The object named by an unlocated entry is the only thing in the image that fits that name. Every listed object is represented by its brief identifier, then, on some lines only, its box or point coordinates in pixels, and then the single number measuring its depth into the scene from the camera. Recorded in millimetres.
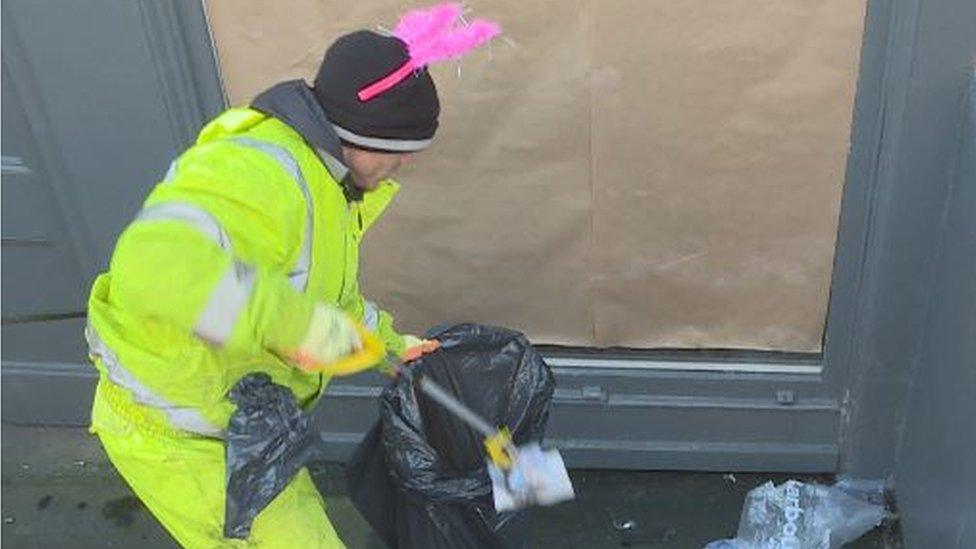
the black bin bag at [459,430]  2773
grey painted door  2873
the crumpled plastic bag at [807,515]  3160
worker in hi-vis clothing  1895
